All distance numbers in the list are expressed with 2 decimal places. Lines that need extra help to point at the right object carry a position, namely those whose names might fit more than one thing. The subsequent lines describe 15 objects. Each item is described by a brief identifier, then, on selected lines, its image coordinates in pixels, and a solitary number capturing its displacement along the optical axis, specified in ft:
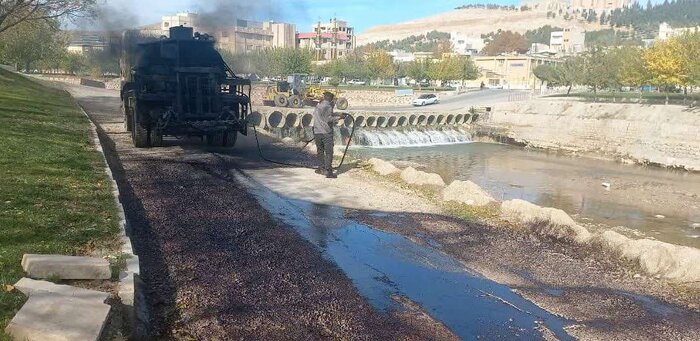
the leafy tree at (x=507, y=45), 480.64
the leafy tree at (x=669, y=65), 126.82
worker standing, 37.42
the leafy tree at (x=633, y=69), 141.08
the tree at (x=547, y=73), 203.00
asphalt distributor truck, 42.88
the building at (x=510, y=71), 299.79
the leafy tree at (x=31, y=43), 112.47
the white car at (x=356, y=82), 278.63
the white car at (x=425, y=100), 174.81
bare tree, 75.94
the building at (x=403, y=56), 420.40
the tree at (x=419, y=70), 252.83
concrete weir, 108.59
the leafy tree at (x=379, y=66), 255.70
